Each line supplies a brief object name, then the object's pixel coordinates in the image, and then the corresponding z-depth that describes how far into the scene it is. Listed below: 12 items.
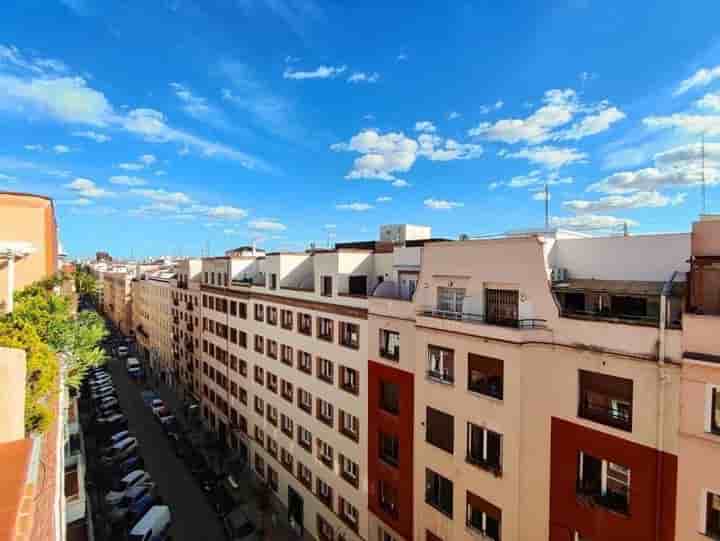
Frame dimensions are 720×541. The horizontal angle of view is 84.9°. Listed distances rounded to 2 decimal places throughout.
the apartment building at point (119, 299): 85.81
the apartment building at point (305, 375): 24.36
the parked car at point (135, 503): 29.65
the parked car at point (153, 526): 26.53
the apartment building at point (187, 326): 48.28
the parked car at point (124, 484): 30.98
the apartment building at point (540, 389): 12.72
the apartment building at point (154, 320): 59.56
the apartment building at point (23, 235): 22.20
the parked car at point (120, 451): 37.72
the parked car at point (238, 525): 28.52
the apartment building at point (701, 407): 11.39
